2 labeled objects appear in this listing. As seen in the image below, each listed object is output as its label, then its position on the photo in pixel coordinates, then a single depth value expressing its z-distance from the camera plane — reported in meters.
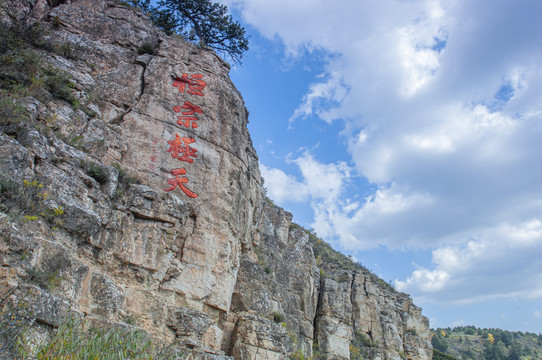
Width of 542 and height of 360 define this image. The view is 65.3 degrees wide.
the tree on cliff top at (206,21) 23.89
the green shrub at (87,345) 6.98
